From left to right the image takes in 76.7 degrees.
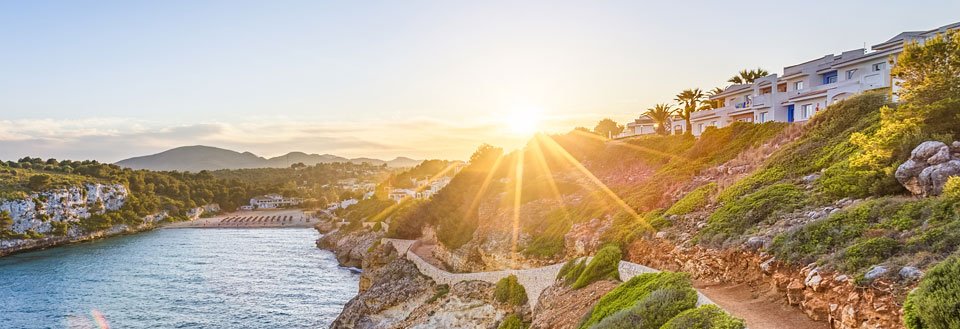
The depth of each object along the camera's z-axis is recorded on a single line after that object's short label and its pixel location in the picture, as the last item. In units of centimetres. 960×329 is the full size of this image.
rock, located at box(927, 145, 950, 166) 1584
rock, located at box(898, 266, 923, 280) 1096
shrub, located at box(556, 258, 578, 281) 2302
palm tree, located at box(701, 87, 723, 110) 4998
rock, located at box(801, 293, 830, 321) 1232
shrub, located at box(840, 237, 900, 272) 1248
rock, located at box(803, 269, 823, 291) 1284
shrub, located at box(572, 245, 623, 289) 2023
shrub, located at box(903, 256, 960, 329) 839
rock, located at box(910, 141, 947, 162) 1634
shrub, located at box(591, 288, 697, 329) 1314
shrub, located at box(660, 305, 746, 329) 1101
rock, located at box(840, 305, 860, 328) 1096
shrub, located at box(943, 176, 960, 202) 1372
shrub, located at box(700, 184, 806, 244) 1891
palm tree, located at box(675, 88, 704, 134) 5456
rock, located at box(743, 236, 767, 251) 1668
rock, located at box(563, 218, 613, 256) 2617
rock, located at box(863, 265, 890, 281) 1154
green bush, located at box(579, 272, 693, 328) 1462
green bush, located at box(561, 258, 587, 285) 2184
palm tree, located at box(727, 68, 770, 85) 4847
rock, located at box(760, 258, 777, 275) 1532
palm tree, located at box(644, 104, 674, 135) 5694
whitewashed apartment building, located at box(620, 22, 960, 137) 3203
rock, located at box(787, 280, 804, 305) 1338
